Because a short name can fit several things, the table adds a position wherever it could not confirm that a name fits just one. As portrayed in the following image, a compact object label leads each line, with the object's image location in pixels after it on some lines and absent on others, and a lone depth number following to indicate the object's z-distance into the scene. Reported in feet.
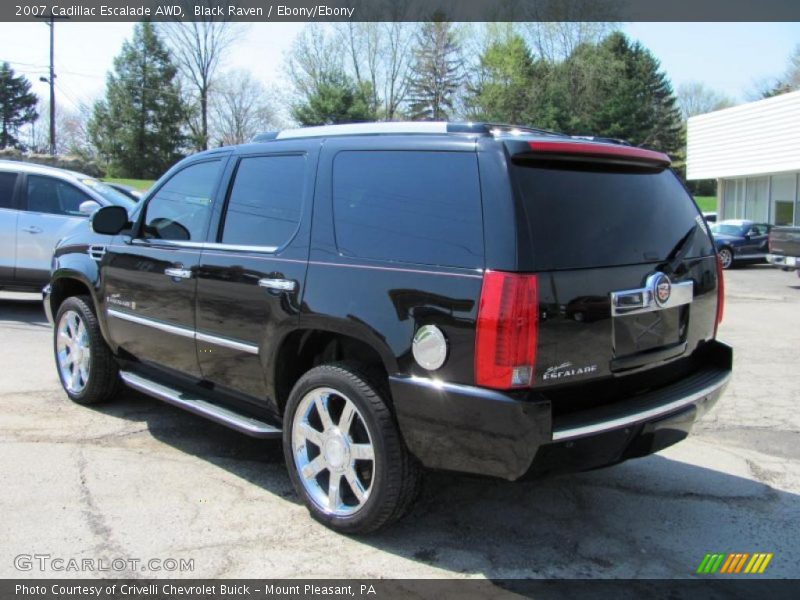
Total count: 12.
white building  84.69
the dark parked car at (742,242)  66.95
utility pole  116.16
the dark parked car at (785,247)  48.06
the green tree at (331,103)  156.46
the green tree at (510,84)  179.52
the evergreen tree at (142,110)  169.07
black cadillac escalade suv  9.37
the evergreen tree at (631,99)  174.60
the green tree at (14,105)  216.54
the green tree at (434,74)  180.96
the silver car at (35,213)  30.12
